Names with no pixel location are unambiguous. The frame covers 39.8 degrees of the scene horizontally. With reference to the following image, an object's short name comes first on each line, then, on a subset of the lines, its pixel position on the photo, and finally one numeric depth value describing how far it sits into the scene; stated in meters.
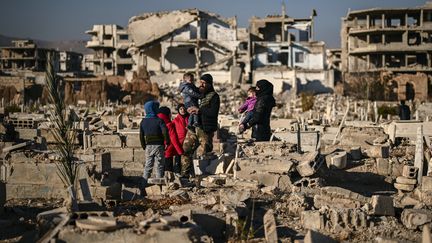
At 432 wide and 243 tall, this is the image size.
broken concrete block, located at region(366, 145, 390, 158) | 13.11
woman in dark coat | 12.18
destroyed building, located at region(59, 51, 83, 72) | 79.88
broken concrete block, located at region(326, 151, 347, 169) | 12.02
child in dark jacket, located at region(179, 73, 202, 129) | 11.77
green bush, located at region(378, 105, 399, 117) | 32.45
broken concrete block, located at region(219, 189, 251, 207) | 8.52
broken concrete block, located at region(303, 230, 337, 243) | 6.73
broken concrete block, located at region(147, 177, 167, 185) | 10.03
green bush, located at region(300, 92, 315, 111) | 37.38
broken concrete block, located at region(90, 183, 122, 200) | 9.50
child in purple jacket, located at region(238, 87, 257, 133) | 12.50
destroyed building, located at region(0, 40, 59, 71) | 69.44
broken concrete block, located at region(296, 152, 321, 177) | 10.64
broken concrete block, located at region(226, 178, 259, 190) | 10.09
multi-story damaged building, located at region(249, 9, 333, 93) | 48.94
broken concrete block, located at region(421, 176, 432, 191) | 9.70
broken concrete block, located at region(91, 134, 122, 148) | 12.99
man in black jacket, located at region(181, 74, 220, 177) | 11.62
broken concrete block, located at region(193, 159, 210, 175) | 11.70
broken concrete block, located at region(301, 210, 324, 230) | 7.89
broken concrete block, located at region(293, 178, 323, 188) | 10.39
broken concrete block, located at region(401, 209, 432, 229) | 7.84
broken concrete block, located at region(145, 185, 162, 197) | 9.76
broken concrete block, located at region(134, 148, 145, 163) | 12.62
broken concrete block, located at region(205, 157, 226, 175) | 11.65
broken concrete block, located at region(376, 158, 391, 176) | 12.17
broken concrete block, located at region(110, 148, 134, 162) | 12.70
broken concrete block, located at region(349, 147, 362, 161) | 13.06
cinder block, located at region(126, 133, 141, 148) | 12.91
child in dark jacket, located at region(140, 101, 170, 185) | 10.52
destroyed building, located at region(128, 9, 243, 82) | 53.62
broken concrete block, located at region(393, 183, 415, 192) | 10.39
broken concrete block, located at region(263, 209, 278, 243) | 7.27
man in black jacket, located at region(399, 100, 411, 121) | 22.88
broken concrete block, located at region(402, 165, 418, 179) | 10.50
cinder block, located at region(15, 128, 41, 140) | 14.70
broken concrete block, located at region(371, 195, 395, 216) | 8.25
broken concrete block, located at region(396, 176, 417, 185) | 10.39
